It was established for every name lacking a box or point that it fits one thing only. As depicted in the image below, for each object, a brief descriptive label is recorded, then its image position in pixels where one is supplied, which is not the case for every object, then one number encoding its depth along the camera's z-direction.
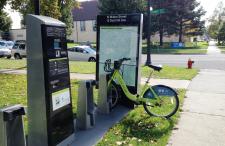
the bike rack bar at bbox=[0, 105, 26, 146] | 2.17
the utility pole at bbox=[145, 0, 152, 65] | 10.16
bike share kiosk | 2.61
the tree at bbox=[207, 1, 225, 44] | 49.76
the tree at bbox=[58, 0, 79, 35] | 28.29
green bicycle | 4.08
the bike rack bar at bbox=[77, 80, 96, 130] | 3.59
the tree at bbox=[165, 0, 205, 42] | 28.34
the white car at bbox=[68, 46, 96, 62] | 15.09
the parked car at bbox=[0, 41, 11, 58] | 18.71
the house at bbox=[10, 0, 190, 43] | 49.80
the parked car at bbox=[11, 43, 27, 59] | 17.17
